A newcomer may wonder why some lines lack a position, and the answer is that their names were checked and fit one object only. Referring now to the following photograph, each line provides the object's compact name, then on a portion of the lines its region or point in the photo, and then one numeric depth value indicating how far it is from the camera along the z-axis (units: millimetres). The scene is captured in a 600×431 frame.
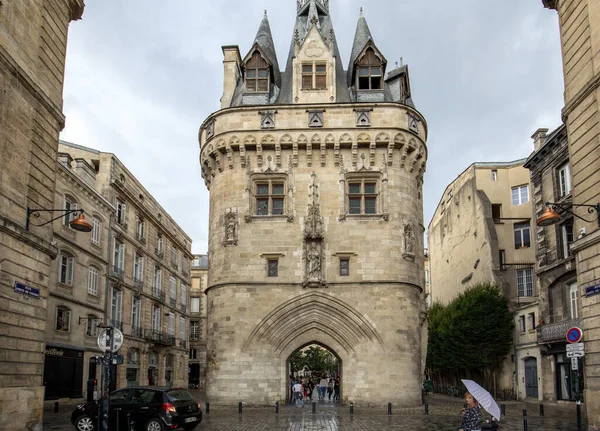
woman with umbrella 9836
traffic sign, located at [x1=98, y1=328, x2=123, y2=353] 12352
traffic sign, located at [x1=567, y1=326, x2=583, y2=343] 14086
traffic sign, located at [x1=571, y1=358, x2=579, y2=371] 14773
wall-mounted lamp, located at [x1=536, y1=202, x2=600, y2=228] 15022
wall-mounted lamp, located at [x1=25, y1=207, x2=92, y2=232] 13953
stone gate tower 25234
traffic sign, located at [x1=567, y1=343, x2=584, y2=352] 14141
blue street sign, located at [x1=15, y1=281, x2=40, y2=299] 13188
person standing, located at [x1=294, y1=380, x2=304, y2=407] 26825
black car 15461
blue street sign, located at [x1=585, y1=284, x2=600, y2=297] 14398
